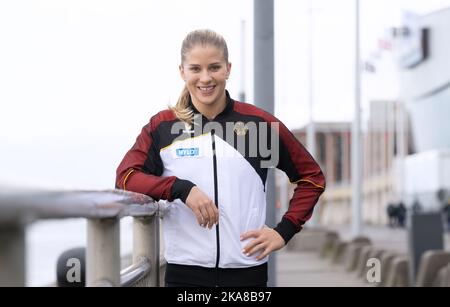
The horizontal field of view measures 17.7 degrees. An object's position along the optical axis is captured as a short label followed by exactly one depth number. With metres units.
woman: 4.29
